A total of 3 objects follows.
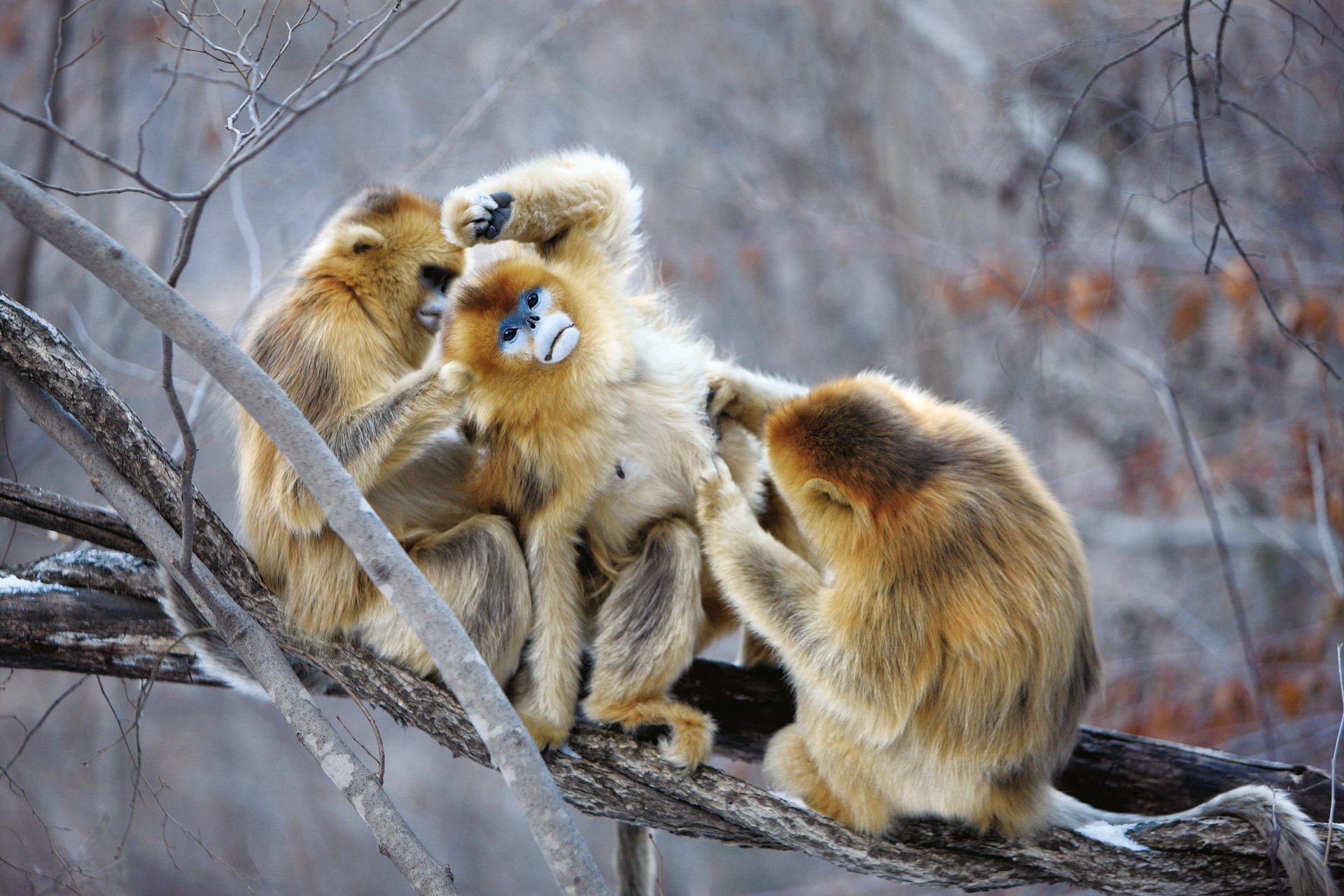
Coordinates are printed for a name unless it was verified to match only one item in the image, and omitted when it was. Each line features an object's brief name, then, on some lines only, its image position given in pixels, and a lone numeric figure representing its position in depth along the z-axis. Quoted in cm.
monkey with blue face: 672
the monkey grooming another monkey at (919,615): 628
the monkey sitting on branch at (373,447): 675
